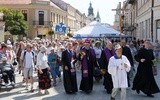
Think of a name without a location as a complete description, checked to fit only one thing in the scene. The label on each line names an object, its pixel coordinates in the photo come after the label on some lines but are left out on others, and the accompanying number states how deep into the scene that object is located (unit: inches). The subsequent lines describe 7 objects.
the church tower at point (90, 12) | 4016.4
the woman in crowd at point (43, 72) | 277.4
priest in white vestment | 212.4
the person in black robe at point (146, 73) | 262.4
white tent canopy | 450.0
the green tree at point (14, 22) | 1275.3
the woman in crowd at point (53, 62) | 323.0
